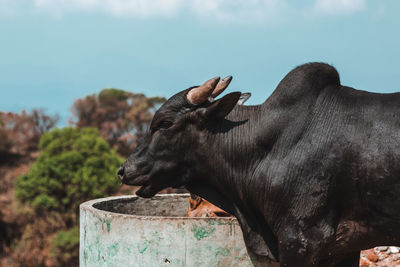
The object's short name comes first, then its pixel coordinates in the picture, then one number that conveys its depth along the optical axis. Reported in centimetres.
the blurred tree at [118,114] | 2764
